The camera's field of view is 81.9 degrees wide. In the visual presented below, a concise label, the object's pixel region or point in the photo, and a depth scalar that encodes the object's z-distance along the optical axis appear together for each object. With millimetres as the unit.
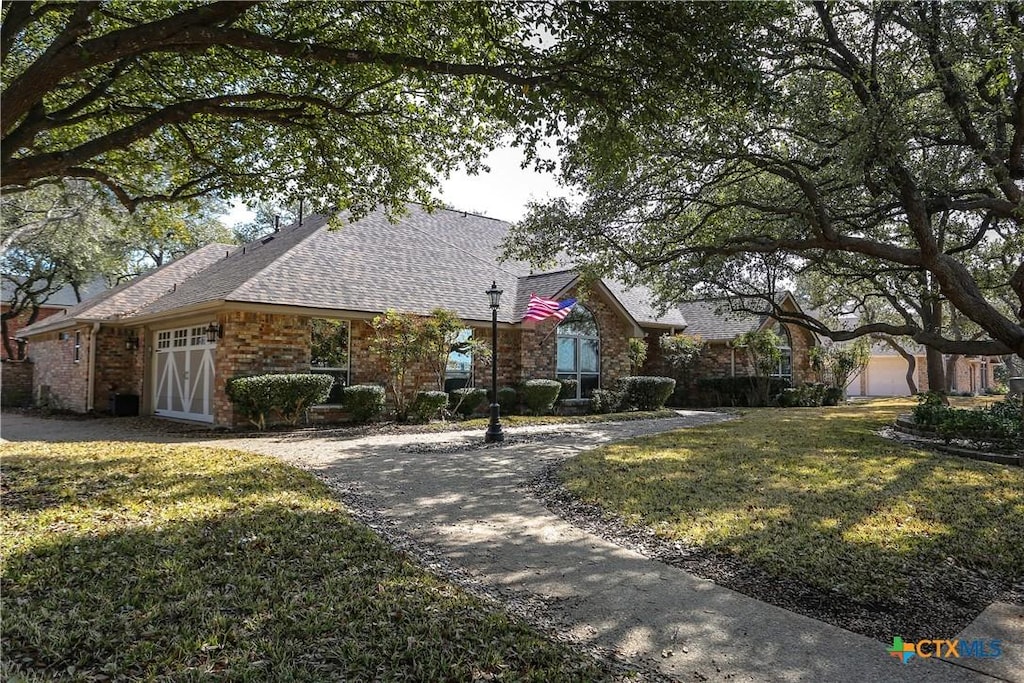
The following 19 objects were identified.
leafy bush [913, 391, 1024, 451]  10031
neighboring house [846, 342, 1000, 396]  40844
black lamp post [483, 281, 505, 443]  11656
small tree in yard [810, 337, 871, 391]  26703
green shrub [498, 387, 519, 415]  16980
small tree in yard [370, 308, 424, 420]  14047
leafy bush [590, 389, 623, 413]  18922
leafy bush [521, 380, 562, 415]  17172
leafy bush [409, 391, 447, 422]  14625
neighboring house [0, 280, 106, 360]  32278
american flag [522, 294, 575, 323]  16922
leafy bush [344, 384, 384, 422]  13977
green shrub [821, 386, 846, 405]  26345
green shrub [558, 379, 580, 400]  18641
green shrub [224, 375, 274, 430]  12359
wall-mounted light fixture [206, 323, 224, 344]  13367
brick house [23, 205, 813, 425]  13609
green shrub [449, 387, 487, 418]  15875
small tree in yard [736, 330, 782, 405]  21984
